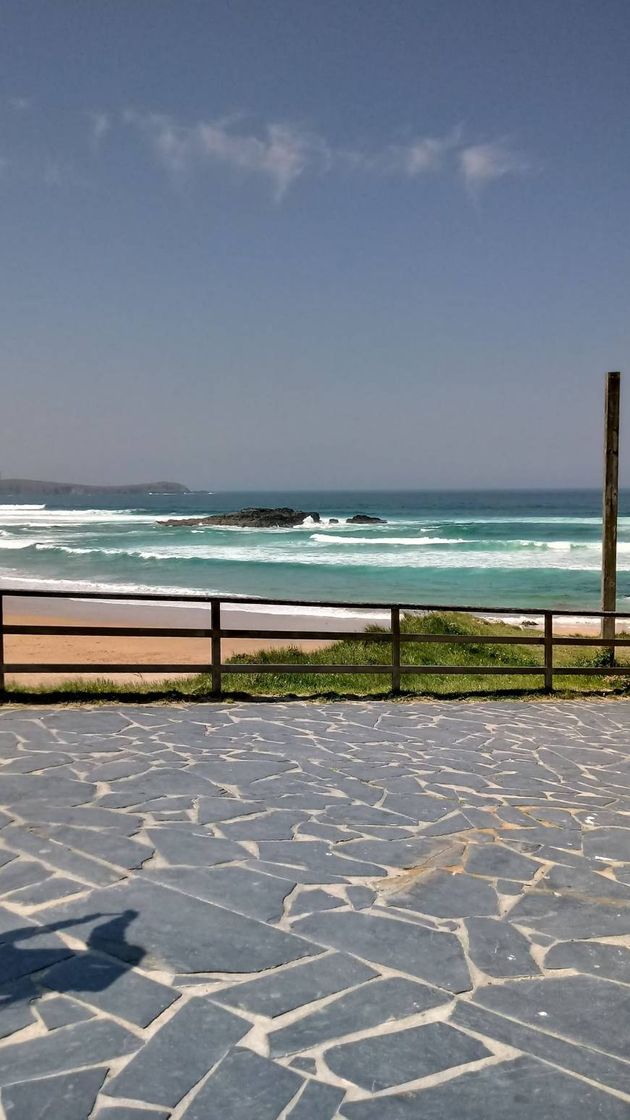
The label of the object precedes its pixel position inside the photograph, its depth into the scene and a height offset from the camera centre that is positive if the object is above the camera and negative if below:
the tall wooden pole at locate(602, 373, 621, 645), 12.63 -0.01
